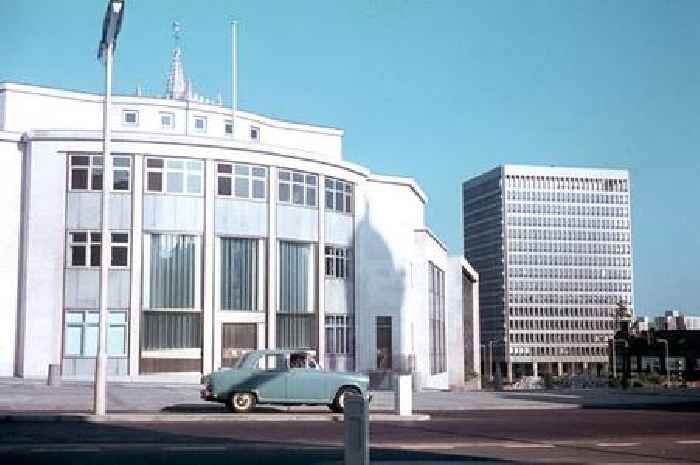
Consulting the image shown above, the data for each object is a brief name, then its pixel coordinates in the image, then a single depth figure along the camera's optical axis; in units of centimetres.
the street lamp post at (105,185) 2316
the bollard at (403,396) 2589
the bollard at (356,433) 1035
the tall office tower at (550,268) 19612
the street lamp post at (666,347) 11640
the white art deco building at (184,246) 4362
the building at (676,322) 17064
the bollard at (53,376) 3997
